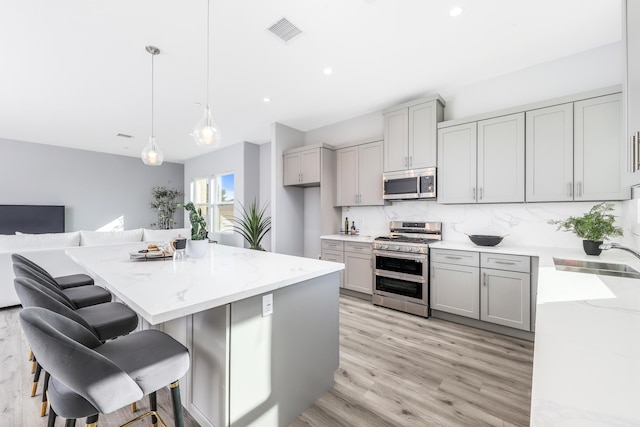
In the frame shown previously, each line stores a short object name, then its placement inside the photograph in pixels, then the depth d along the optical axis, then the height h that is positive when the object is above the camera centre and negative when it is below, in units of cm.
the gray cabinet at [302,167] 437 +79
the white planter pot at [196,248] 213 -29
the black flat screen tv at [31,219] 568 -18
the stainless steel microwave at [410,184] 340 +40
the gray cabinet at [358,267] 373 -78
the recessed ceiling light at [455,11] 212 +165
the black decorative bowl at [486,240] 293 -29
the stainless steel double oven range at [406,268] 321 -70
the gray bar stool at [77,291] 160 -63
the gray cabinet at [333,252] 402 -60
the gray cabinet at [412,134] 340 +108
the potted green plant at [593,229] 229 -12
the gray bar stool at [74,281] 229 -62
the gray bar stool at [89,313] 119 -64
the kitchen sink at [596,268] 159 -36
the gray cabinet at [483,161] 287 +62
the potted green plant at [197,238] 212 -21
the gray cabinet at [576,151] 239 +62
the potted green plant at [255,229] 489 -31
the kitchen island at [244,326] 129 -66
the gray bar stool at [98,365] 83 -61
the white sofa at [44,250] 340 -52
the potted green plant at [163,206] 770 +17
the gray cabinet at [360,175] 396 +60
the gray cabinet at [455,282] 288 -78
